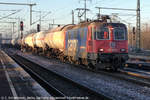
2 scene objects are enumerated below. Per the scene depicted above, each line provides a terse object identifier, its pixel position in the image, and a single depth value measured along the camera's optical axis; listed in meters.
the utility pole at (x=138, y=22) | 33.59
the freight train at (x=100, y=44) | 16.19
